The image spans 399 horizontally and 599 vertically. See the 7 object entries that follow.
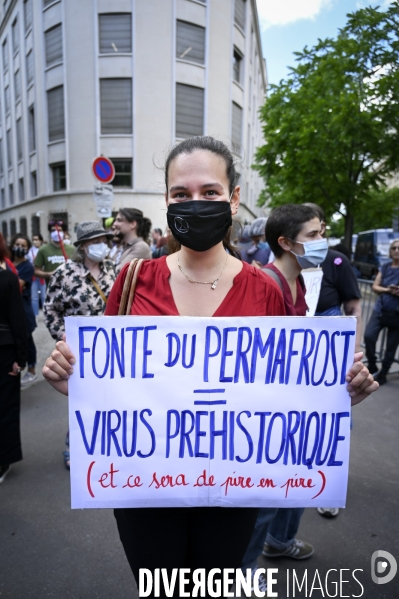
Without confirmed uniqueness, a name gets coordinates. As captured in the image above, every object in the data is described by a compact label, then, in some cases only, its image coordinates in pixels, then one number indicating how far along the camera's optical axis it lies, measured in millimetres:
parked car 18156
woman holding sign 1463
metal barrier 6159
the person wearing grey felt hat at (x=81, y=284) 3221
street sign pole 7168
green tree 11242
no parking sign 7246
